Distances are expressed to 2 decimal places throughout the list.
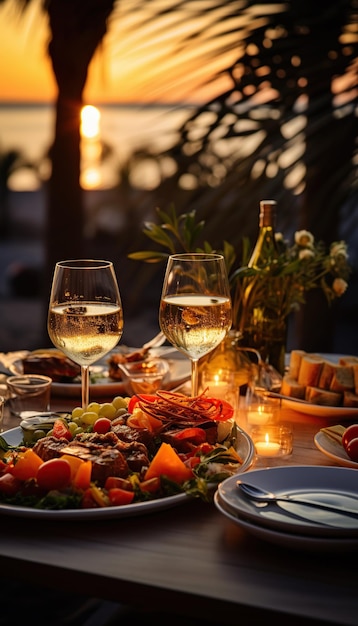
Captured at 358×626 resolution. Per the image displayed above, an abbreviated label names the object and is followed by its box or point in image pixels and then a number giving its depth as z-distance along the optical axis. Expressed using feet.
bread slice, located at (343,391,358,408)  6.68
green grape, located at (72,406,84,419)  5.75
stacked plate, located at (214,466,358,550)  4.11
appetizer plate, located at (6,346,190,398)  7.12
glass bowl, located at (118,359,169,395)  6.68
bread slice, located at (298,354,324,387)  6.98
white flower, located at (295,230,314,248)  7.27
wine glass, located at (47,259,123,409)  5.63
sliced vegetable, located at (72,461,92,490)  4.59
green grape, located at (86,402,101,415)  5.77
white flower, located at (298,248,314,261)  7.21
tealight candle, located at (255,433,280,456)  5.71
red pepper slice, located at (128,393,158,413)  5.61
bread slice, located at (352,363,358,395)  6.83
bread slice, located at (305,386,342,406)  6.77
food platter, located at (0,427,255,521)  4.42
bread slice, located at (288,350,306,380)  7.30
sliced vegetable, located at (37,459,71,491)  4.58
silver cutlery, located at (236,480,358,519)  4.37
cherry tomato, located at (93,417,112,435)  5.41
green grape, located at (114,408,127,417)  5.74
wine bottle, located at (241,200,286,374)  7.31
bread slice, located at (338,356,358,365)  7.27
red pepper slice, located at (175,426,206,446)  5.24
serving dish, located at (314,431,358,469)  5.27
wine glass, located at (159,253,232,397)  5.59
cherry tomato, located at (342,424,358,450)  5.46
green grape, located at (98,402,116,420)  5.73
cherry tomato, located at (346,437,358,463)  5.39
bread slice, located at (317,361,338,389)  6.89
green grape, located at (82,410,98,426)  5.59
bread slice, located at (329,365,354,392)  6.83
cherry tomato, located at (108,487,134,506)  4.56
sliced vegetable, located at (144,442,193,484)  4.78
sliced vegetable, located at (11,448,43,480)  4.69
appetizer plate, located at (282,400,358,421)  6.55
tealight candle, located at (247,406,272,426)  6.35
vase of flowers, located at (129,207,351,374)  7.21
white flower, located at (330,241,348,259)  7.29
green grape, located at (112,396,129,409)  5.86
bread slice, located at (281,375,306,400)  6.97
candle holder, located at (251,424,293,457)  5.72
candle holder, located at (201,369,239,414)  6.52
